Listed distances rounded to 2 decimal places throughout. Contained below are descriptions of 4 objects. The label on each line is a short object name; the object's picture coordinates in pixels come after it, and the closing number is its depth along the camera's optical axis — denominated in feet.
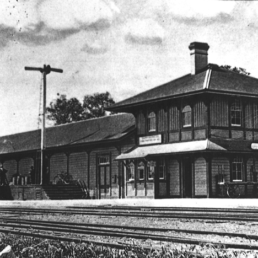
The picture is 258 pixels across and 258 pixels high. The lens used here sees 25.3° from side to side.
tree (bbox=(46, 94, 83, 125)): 222.28
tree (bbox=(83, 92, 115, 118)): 217.97
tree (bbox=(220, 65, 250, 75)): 188.50
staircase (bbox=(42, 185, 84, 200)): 106.83
